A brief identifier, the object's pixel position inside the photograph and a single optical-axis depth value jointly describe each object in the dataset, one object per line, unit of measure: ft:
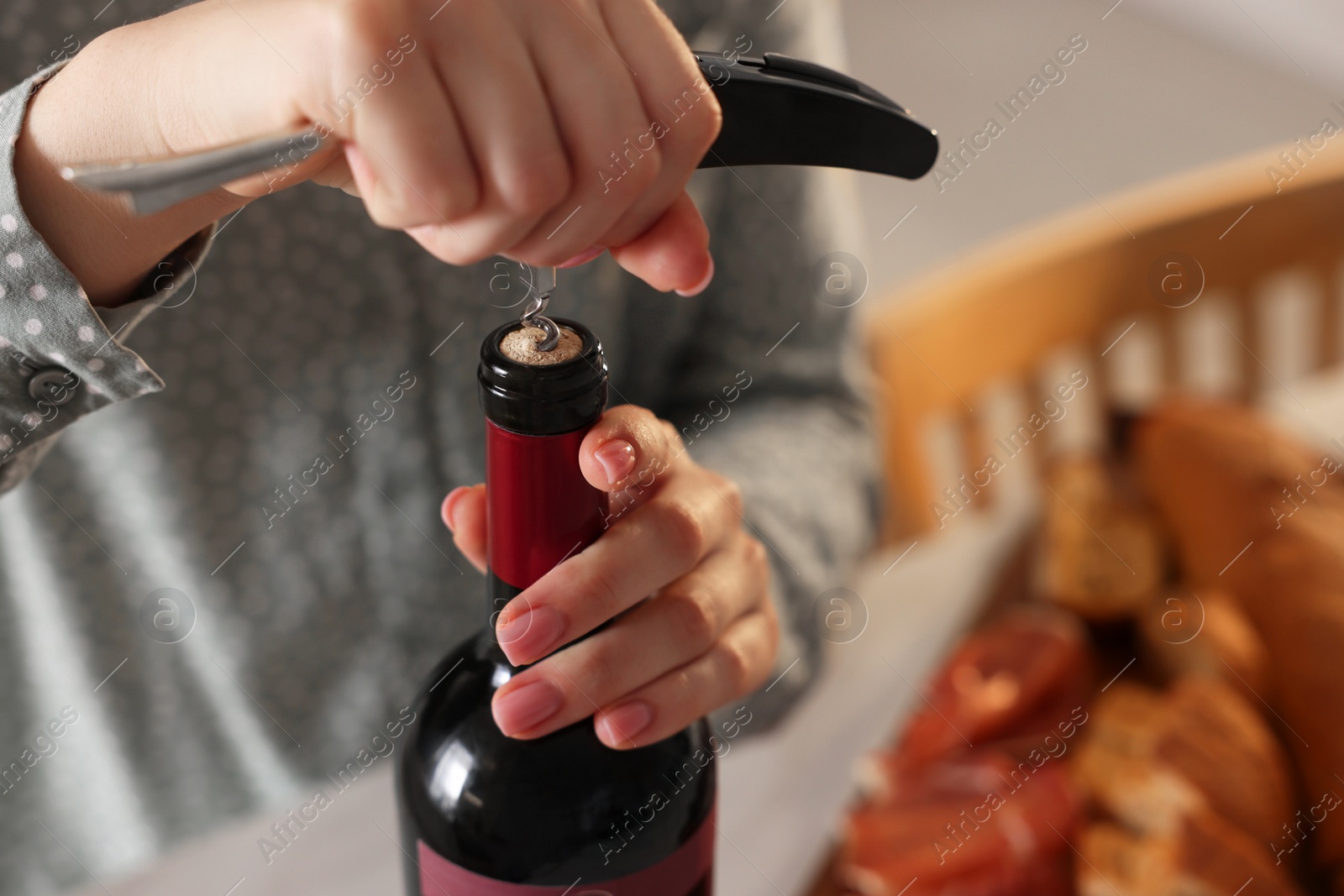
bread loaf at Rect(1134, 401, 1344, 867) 1.68
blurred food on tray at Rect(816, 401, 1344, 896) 1.59
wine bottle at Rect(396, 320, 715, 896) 0.97
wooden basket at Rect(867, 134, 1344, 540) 2.66
